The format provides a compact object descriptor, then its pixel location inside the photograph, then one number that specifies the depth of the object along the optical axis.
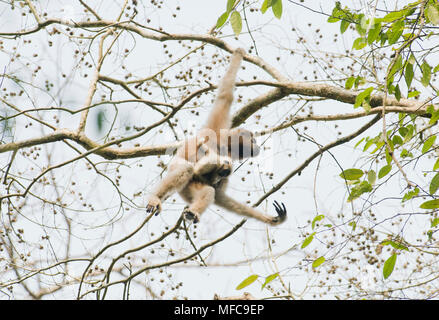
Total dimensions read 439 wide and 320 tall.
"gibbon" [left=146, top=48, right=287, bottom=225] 7.55
